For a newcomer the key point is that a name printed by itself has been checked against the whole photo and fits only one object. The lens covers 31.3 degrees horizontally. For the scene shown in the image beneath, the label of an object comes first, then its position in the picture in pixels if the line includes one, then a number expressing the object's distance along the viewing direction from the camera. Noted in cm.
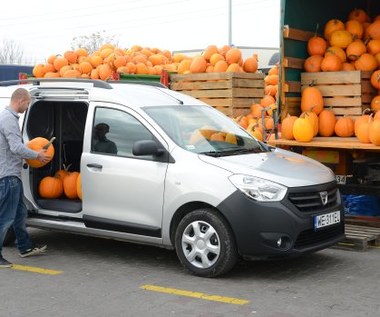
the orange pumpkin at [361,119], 902
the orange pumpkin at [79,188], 763
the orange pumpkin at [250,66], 1209
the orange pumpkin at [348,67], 972
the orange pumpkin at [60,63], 1392
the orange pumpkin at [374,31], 992
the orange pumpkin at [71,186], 806
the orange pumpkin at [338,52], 981
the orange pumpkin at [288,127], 945
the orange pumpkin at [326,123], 945
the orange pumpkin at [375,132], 850
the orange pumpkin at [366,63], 959
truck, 913
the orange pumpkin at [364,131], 877
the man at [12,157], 724
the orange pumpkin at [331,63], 965
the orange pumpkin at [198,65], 1190
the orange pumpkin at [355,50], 977
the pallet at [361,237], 789
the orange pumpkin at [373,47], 977
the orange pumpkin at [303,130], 922
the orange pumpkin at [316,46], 997
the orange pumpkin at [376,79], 938
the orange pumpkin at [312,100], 959
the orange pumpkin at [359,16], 1047
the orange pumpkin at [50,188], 807
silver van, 639
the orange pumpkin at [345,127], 930
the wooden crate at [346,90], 939
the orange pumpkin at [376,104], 938
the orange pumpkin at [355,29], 1009
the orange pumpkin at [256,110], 1134
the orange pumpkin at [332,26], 1020
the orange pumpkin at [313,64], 984
